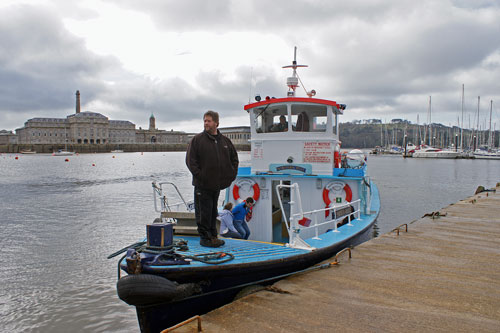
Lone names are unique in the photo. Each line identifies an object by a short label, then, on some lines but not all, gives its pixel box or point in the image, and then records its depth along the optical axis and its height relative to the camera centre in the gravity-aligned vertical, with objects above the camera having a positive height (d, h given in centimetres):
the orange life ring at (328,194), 946 -104
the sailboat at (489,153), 9112 +109
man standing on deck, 540 -23
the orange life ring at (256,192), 914 -97
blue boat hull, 491 -206
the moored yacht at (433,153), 9400 +93
